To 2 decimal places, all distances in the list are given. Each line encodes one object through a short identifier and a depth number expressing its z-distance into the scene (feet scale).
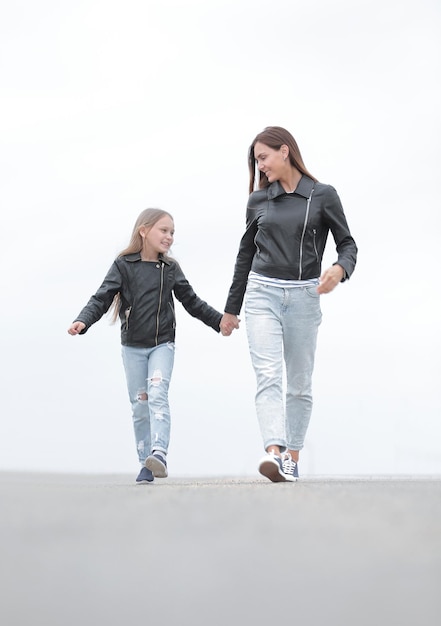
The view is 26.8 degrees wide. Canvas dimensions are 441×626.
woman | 18.56
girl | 22.18
